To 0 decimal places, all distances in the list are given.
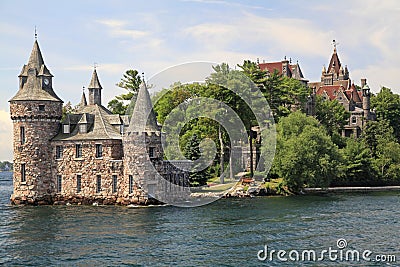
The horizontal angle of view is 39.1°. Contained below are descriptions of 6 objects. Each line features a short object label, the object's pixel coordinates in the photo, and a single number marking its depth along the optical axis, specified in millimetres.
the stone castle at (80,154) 47812
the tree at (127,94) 82188
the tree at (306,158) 59875
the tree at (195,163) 57500
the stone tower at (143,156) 47469
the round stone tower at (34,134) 49688
